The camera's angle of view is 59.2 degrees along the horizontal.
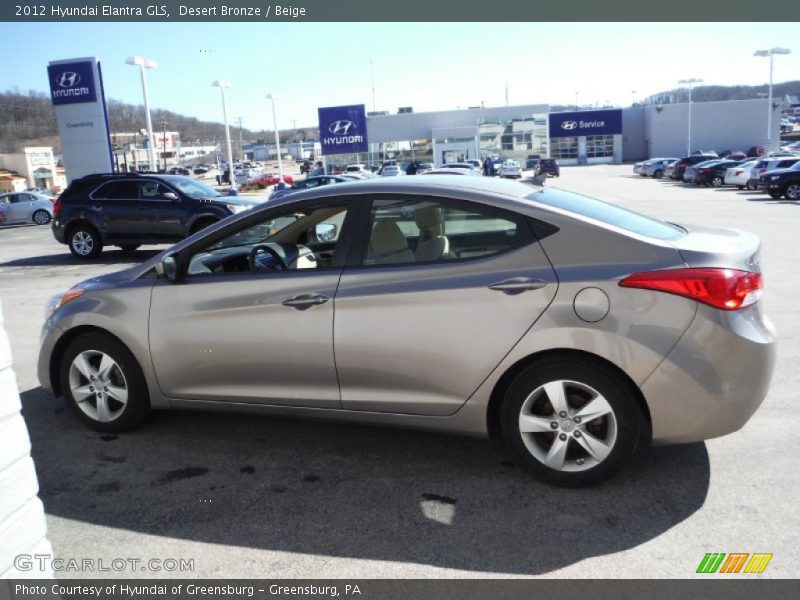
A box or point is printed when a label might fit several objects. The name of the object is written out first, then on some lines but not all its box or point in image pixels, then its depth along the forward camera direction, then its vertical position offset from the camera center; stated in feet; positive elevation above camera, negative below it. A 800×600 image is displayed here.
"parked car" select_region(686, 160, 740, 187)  123.13 -6.89
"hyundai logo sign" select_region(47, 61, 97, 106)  96.68 +11.53
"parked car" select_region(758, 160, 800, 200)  78.84 -5.88
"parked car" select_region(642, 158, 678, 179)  165.48 -7.27
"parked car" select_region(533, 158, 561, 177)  178.50 -6.78
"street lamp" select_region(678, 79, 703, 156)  197.10 +14.46
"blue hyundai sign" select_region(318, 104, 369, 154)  148.46 +4.64
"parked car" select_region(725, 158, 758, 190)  107.55 -6.56
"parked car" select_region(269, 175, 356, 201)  86.57 -3.17
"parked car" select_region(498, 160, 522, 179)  173.02 -6.28
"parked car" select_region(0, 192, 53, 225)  97.35 -5.15
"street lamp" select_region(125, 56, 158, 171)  98.73 +13.85
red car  185.57 -5.80
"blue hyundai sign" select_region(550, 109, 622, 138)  251.60 +5.84
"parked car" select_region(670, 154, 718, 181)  148.92 -6.13
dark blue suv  46.01 -3.01
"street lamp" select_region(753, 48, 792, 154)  153.95 +16.79
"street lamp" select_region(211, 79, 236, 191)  128.67 +13.37
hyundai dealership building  246.68 +3.09
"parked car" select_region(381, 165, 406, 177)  160.60 -4.53
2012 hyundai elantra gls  11.31 -3.06
